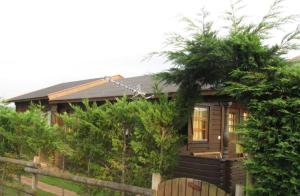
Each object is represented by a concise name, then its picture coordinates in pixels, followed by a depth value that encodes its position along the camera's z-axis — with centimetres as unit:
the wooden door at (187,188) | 519
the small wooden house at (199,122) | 886
